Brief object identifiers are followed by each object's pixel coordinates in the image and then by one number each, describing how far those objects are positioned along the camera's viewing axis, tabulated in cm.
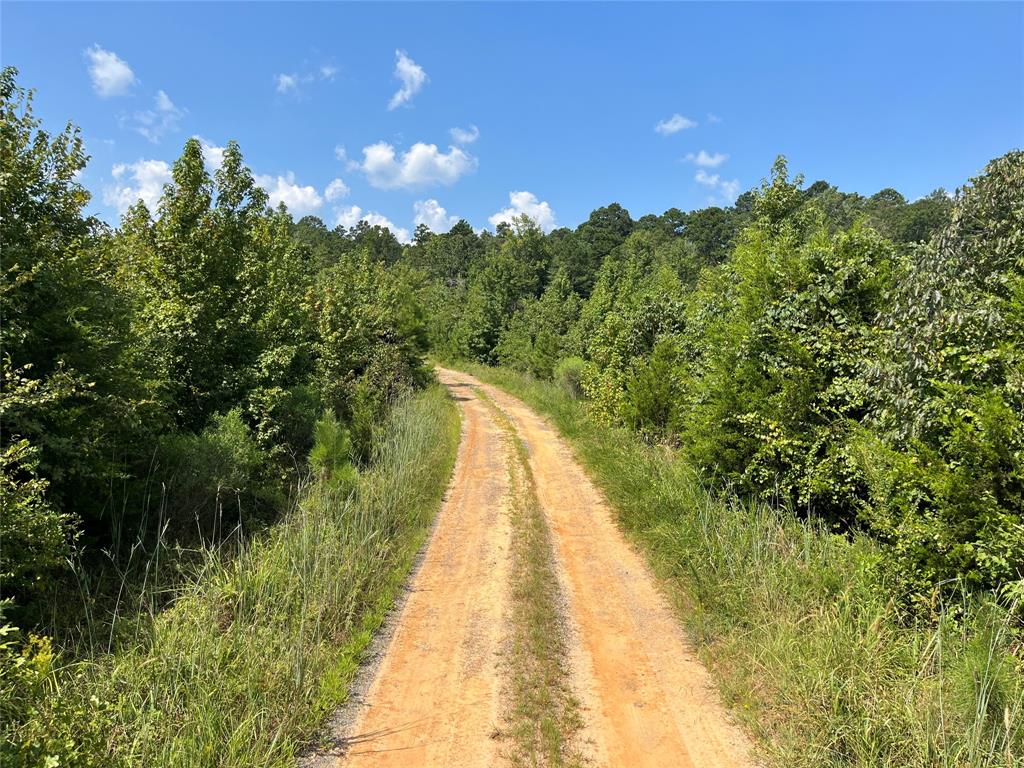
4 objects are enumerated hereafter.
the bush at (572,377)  2480
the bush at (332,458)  1012
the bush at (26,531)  518
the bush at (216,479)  897
